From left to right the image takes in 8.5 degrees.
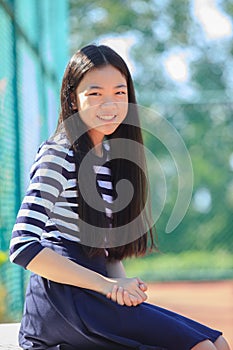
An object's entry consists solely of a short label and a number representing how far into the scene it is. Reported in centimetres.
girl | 347
